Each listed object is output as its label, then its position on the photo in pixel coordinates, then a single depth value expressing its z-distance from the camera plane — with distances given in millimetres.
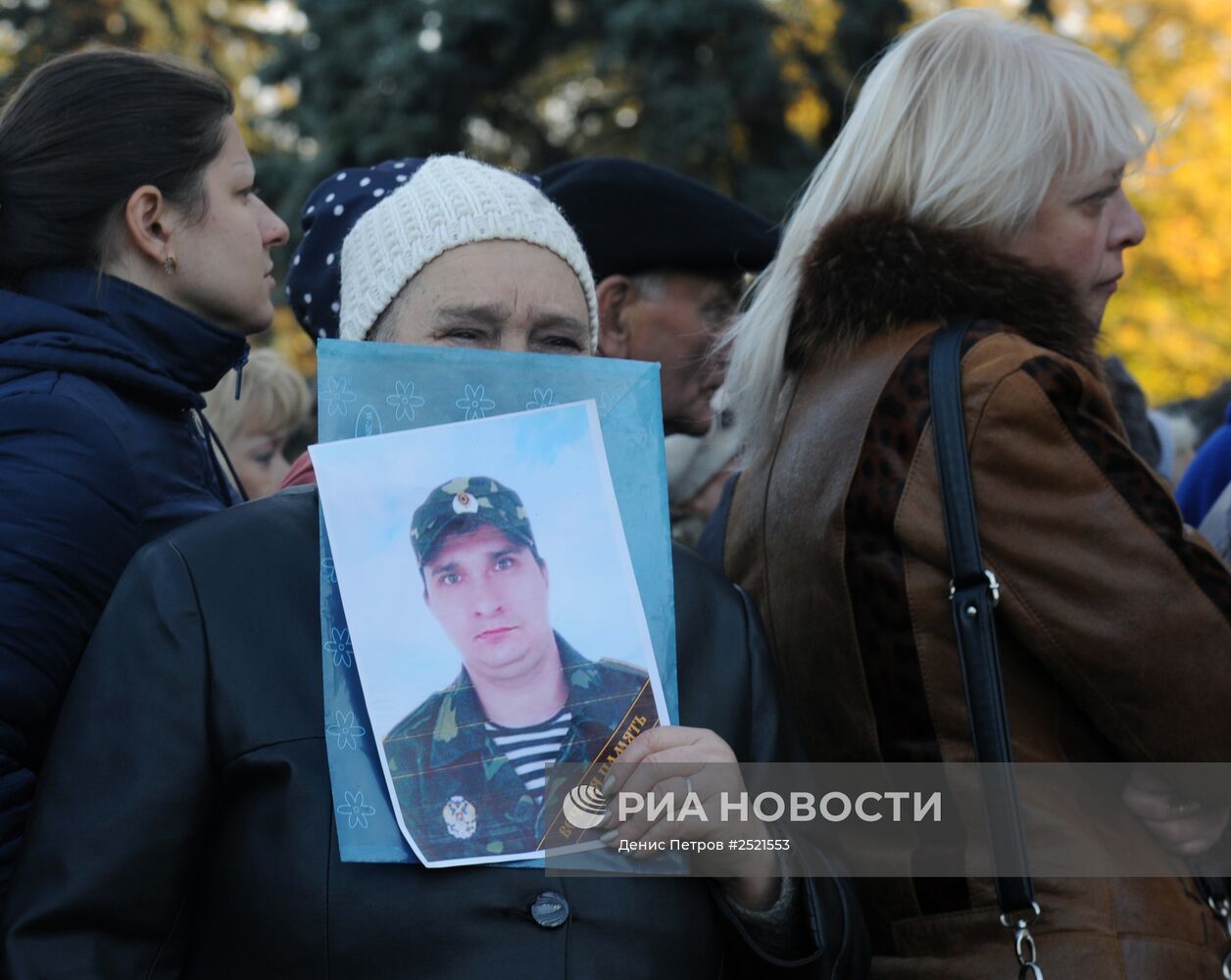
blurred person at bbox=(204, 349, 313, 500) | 4605
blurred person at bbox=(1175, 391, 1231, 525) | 3764
